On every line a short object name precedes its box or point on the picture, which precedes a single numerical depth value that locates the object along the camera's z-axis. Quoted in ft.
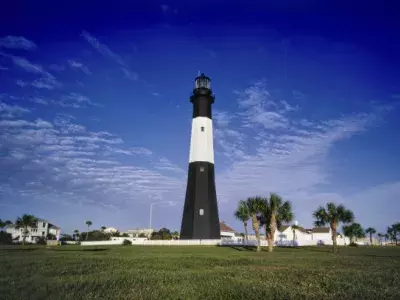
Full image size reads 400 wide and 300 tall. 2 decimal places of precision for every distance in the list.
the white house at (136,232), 394.52
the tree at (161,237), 260.58
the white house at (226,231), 338.54
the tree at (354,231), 323.39
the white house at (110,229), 452.02
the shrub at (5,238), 277.78
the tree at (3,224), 290.07
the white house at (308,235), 288.59
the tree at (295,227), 312.34
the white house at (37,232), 328.90
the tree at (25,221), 262.86
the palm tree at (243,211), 158.51
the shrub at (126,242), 222.48
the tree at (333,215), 166.30
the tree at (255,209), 152.56
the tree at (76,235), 388.37
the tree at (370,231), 463.21
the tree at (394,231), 396.04
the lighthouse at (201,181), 181.68
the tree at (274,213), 149.28
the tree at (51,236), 334.93
